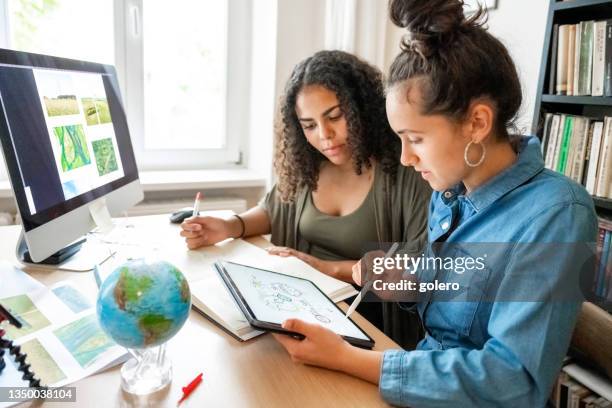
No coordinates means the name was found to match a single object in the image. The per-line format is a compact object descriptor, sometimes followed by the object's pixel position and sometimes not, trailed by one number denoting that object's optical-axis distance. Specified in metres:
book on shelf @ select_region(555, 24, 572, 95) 1.25
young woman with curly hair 1.20
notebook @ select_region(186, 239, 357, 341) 0.77
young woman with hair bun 0.60
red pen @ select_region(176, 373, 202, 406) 0.59
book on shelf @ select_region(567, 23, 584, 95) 1.22
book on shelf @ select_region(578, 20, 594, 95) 1.20
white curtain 2.03
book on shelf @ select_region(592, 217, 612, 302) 1.20
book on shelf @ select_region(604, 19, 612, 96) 1.15
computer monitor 0.79
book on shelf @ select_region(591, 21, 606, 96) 1.17
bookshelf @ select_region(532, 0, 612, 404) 1.19
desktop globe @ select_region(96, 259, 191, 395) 0.54
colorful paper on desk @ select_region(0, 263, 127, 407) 0.63
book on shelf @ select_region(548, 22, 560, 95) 1.27
